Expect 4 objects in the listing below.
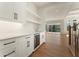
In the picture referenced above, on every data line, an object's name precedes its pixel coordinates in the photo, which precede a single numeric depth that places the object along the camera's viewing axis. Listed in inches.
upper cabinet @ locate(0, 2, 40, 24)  44.8
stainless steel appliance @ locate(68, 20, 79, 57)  49.7
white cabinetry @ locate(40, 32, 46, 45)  71.8
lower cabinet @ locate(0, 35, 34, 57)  35.8
